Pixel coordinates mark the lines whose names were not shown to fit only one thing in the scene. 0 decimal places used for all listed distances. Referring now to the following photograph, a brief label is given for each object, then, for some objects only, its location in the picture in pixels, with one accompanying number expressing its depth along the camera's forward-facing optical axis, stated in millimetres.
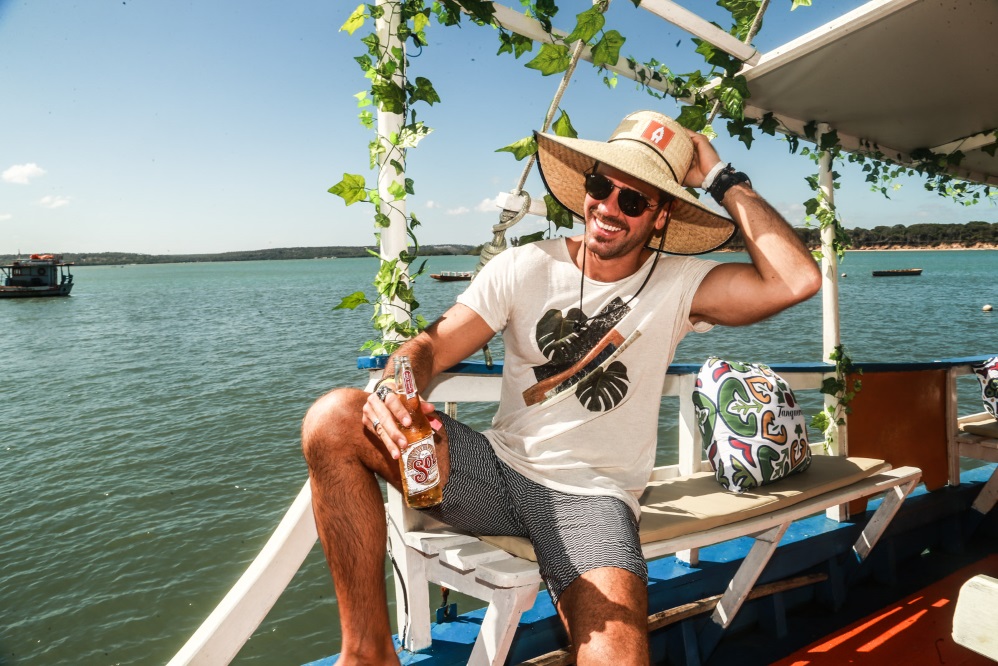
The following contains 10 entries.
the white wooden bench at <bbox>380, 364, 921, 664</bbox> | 1796
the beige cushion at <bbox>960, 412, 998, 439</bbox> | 3767
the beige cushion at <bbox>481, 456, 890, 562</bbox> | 1988
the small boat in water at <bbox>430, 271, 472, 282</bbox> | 88456
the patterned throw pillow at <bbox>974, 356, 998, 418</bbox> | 3787
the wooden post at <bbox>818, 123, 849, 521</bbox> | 3502
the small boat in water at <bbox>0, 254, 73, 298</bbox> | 61750
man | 1760
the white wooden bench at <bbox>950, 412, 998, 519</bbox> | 3707
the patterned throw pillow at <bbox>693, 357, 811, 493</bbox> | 2461
